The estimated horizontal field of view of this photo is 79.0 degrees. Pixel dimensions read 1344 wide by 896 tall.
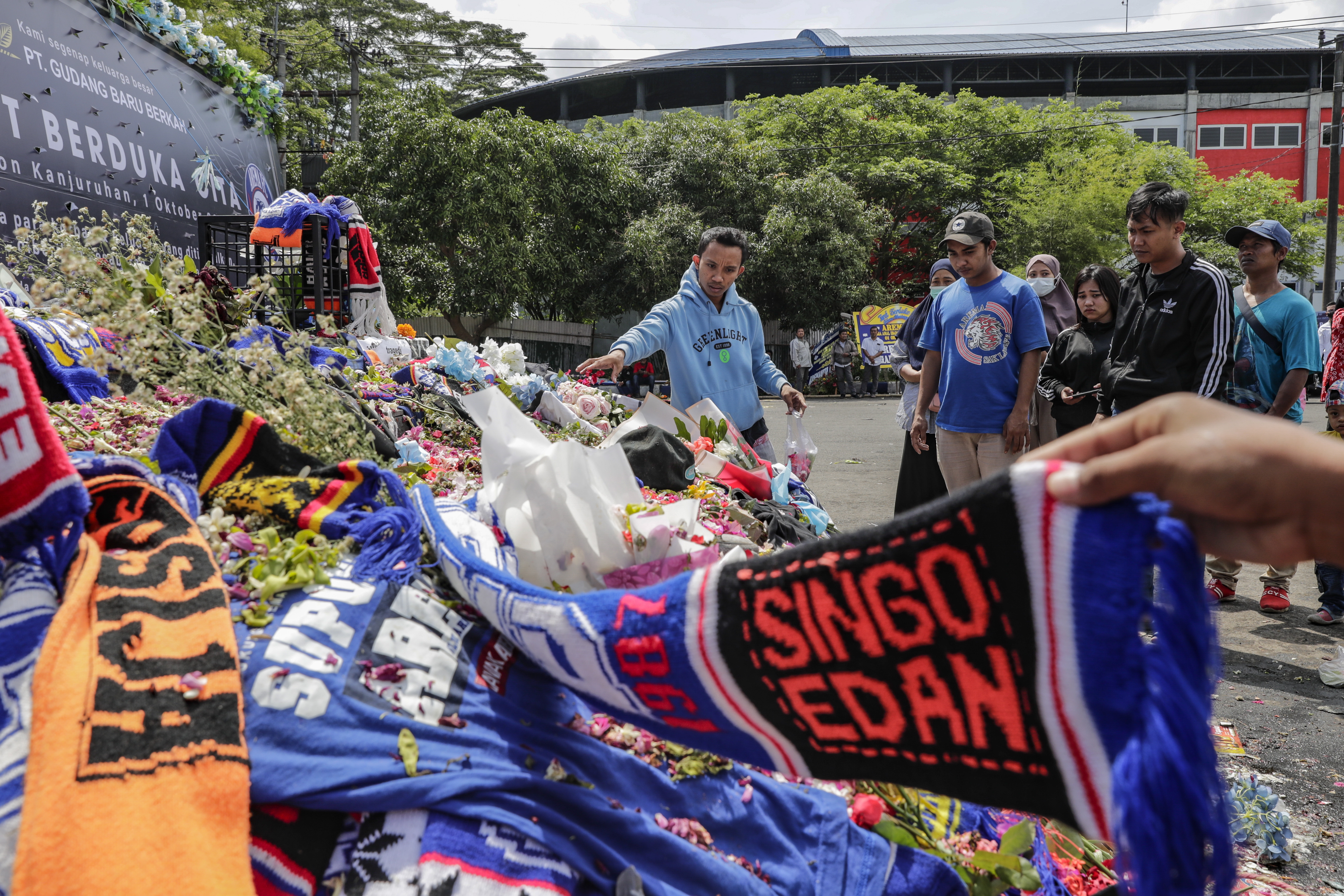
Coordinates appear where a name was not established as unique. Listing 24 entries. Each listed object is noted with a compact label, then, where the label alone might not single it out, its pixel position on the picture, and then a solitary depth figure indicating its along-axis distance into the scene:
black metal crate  5.27
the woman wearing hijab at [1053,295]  4.74
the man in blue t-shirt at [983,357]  3.67
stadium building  31.89
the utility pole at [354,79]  17.31
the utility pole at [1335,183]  16.34
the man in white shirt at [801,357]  19.94
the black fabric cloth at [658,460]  2.34
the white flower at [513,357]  3.49
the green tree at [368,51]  20.53
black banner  7.32
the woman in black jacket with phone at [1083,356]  4.27
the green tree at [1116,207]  23.19
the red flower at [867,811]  1.28
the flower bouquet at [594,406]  3.26
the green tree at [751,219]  20.28
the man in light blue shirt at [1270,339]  3.72
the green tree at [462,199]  16.91
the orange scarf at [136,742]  0.83
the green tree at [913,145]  24.30
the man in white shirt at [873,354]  20.03
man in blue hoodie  3.81
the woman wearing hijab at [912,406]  4.35
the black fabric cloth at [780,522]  2.23
